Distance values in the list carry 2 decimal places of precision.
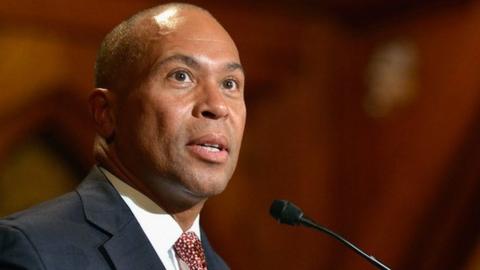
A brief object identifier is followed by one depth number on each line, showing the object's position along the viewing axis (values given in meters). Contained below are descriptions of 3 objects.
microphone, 4.52
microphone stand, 4.49
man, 4.47
